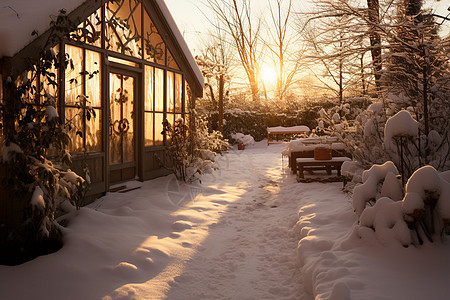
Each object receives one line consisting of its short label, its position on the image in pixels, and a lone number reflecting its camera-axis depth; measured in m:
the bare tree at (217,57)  20.25
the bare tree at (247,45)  25.84
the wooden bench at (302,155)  9.46
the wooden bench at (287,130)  19.56
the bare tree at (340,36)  5.67
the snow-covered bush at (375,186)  3.69
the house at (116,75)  4.32
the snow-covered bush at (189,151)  8.02
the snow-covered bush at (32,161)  3.55
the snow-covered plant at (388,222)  3.22
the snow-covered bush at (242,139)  18.77
